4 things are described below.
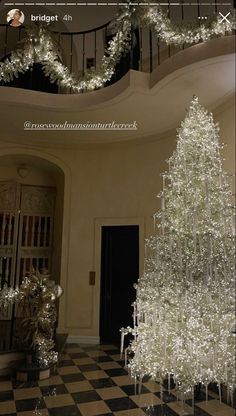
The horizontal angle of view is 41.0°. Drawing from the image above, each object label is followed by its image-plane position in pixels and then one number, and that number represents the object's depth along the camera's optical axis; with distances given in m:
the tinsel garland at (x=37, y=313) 4.31
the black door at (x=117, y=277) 6.12
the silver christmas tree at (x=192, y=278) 3.37
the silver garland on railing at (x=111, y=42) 3.91
